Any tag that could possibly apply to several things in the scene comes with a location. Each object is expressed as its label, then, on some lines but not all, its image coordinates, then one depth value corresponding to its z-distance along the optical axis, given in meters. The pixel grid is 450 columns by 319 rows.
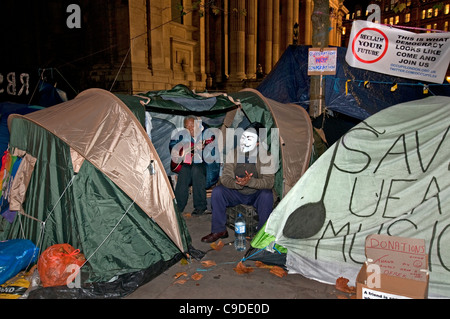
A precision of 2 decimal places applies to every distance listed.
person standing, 6.42
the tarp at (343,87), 8.05
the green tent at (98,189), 3.99
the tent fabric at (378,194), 3.50
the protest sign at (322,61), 6.46
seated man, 4.99
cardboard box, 2.86
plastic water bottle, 4.84
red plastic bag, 3.68
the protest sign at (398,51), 6.09
